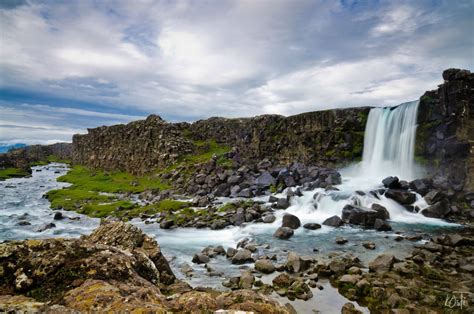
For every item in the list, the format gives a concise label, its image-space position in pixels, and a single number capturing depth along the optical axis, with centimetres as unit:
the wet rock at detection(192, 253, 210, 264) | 2111
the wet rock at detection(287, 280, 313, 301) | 1498
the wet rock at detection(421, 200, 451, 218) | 3219
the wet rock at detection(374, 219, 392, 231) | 2770
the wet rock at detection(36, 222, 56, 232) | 3221
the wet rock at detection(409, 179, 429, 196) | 3672
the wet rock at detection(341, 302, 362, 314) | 1347
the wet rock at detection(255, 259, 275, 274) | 1859
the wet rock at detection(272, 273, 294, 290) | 1614
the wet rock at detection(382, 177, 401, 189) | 3799
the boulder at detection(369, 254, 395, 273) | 1784
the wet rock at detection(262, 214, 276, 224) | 3231
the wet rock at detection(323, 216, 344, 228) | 2964
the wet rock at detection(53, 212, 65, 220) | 3833
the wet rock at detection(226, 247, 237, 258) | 2195
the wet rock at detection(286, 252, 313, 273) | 1853
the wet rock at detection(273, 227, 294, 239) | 2633
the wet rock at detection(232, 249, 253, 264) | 2073
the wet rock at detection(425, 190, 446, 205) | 3444
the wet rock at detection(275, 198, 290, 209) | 3734
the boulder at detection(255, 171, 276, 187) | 5028
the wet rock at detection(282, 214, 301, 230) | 2945
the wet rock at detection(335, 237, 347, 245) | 2423
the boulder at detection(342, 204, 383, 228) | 2967
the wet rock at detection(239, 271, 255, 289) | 1627
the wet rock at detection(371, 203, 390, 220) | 3087
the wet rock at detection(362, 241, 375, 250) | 2269
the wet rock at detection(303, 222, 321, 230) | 2909
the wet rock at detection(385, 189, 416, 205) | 3478
